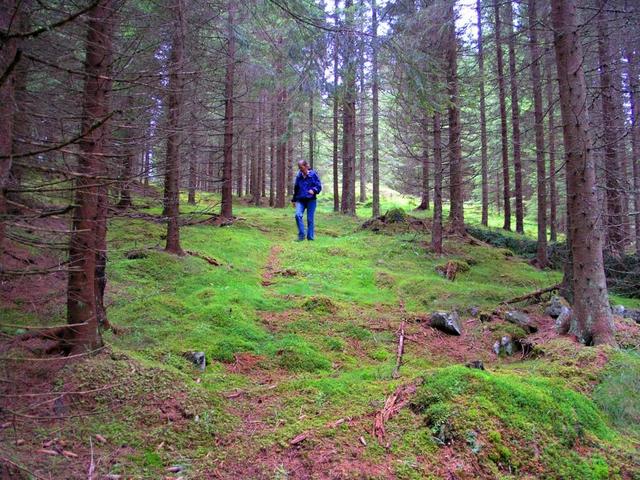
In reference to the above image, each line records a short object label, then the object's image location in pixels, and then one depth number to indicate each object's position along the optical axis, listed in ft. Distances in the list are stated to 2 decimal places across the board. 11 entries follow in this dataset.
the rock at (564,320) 18.98
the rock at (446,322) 21.03
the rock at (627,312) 22.22
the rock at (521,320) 21.12
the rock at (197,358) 14.97
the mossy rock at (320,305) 22.23
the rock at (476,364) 13.79
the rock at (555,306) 22.20
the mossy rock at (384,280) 28.61
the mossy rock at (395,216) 49.11
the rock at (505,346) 19.16
